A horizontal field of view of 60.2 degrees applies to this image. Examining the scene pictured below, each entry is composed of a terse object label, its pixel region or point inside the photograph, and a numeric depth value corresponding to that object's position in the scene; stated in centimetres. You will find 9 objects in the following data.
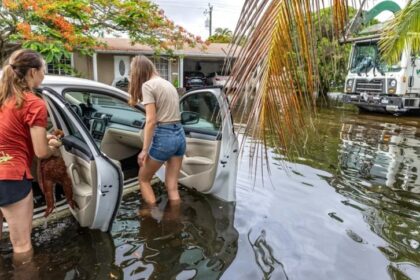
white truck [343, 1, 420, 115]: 1413
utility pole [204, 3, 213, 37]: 3941
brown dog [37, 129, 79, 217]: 339
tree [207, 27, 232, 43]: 3289
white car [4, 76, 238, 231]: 343
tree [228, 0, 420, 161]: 187
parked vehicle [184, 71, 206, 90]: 2308
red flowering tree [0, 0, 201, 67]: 966
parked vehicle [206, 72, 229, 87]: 2468
